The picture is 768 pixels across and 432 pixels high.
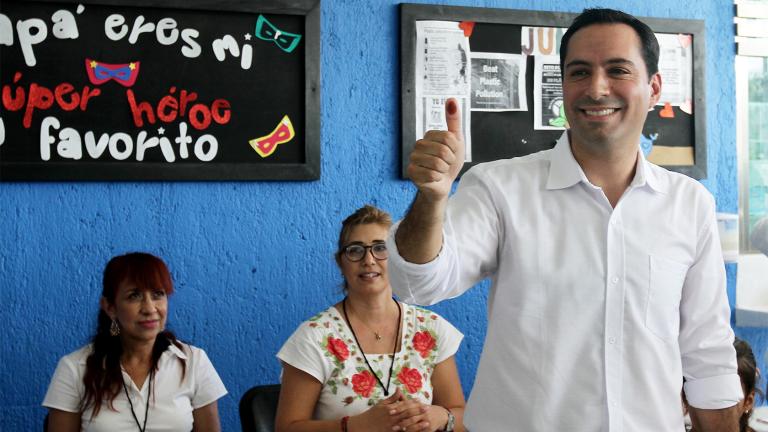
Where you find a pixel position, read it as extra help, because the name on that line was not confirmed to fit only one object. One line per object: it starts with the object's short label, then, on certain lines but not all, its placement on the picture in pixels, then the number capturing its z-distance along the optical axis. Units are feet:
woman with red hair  7.93
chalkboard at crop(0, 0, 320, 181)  8.52
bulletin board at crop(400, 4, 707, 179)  9.61
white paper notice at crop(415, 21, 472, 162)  9.65
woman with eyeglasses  7.45
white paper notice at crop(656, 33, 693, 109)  10.57
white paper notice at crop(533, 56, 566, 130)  10.10
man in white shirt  4.44
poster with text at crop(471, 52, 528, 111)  9.86
